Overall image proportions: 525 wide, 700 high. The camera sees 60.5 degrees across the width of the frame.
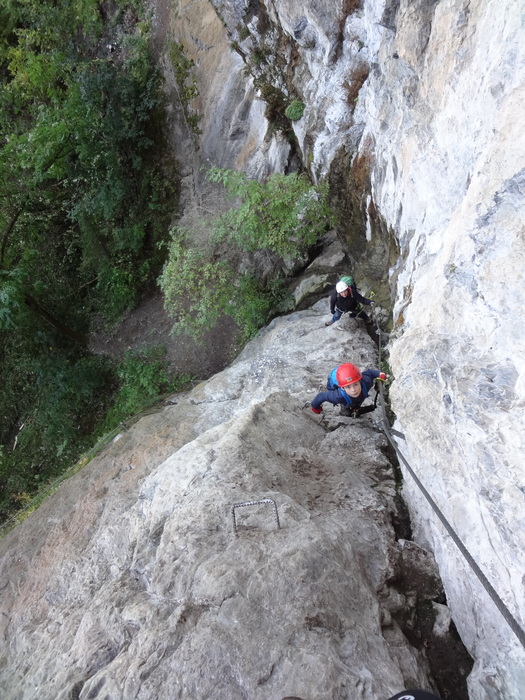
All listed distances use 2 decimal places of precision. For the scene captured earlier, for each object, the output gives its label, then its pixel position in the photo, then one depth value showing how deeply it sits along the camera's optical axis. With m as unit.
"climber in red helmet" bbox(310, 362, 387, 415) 5.84
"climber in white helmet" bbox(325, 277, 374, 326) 7.98
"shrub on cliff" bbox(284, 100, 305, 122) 10.33
